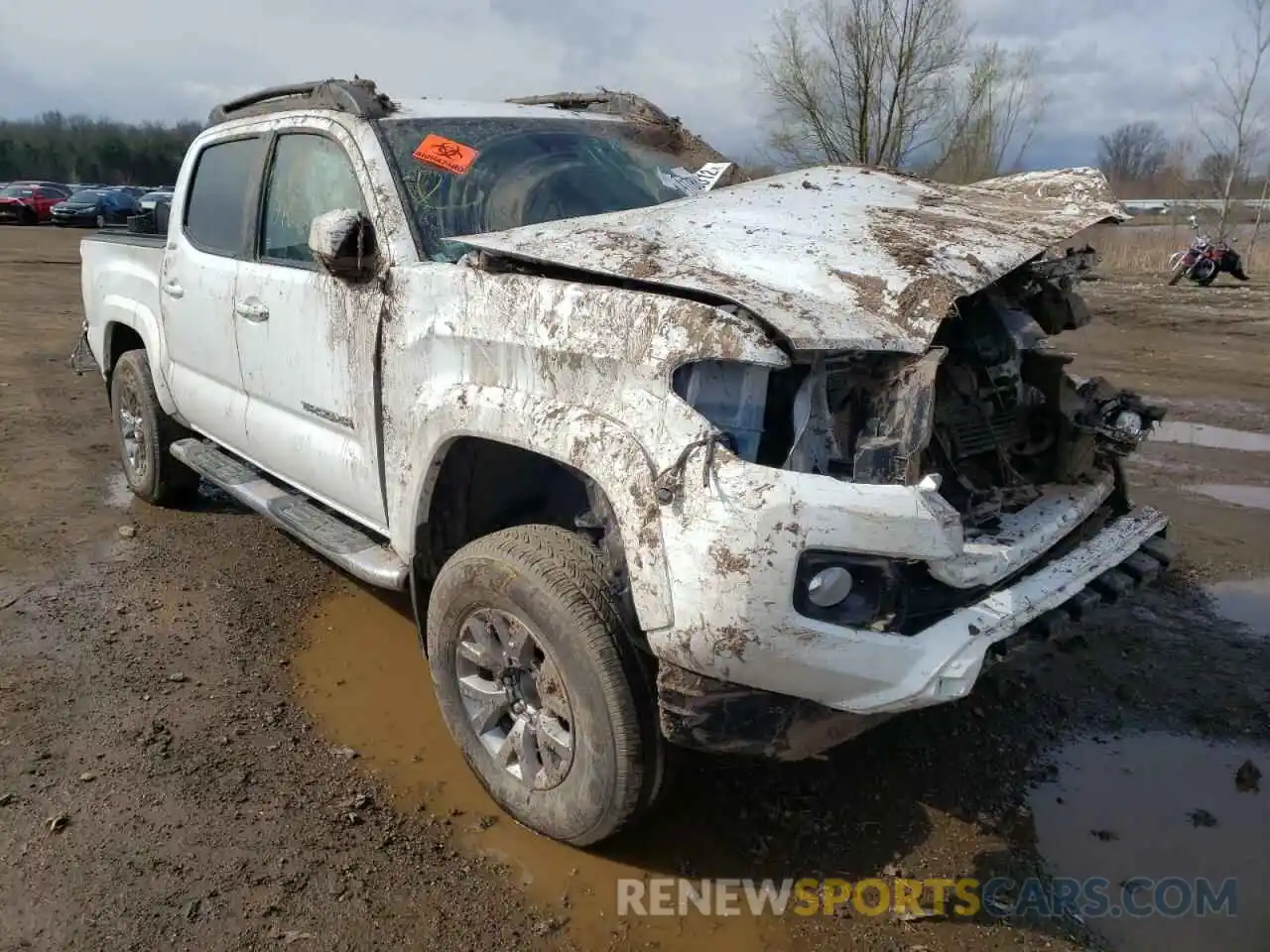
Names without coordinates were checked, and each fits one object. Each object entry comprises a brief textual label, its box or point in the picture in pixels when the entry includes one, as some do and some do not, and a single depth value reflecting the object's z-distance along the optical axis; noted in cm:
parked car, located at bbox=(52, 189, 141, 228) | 2945
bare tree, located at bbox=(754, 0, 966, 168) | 1936
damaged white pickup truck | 216
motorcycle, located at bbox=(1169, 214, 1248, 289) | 1761
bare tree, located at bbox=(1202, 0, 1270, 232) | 2302
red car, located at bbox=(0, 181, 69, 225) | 3023
